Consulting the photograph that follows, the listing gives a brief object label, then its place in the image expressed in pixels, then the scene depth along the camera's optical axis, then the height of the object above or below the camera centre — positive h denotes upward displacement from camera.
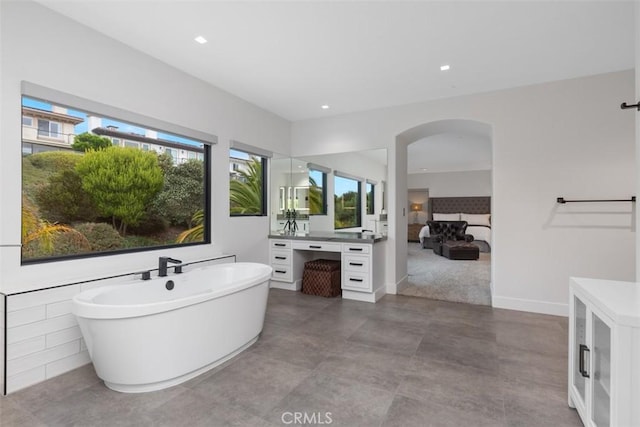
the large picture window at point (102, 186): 2.28 +0.24
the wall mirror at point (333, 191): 4.39 +0.34
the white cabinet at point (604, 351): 1.19 -0.62
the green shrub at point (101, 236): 2.60 -0.21
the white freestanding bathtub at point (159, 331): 1.82 -0.78
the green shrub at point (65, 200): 2.35 +0.09
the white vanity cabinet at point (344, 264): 3.84 -0.70
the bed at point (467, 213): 8.36 +0.01
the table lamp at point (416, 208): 10.23 +0.17
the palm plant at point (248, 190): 4.07 +0.31
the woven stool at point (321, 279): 4.09 -0.90
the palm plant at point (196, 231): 3.48 -0.22
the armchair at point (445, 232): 7.86 -0.54
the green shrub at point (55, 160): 2.28 +0.40
